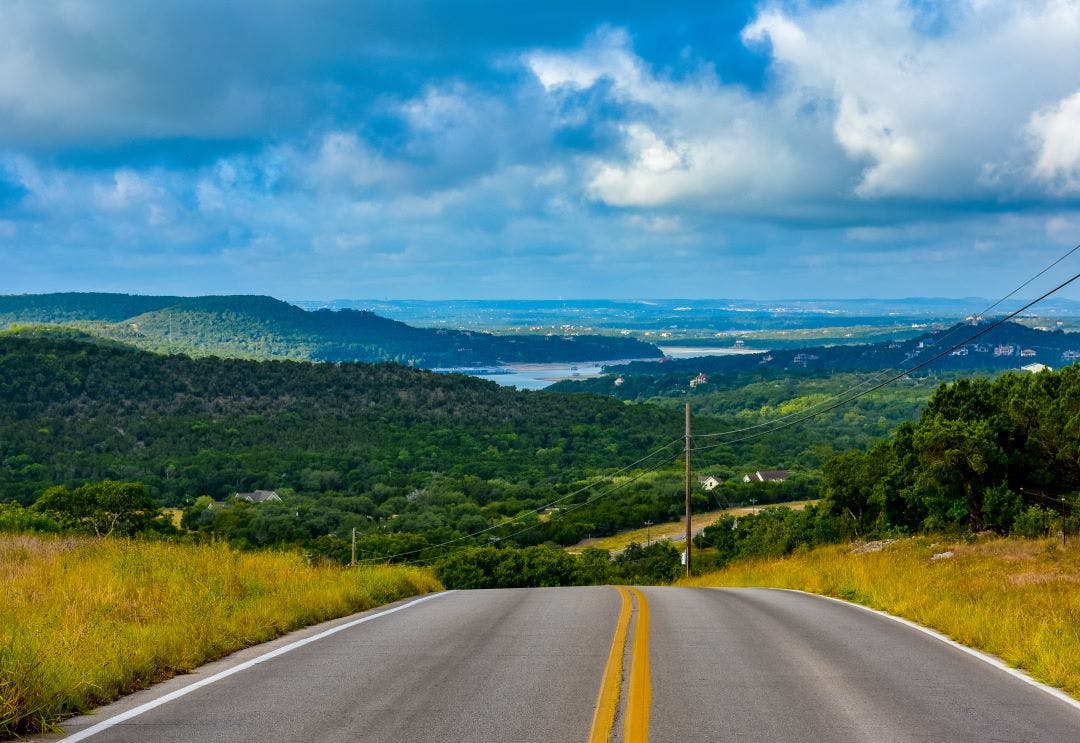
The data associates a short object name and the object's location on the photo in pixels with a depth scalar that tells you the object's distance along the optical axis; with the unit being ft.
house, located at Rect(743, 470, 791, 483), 388.37
